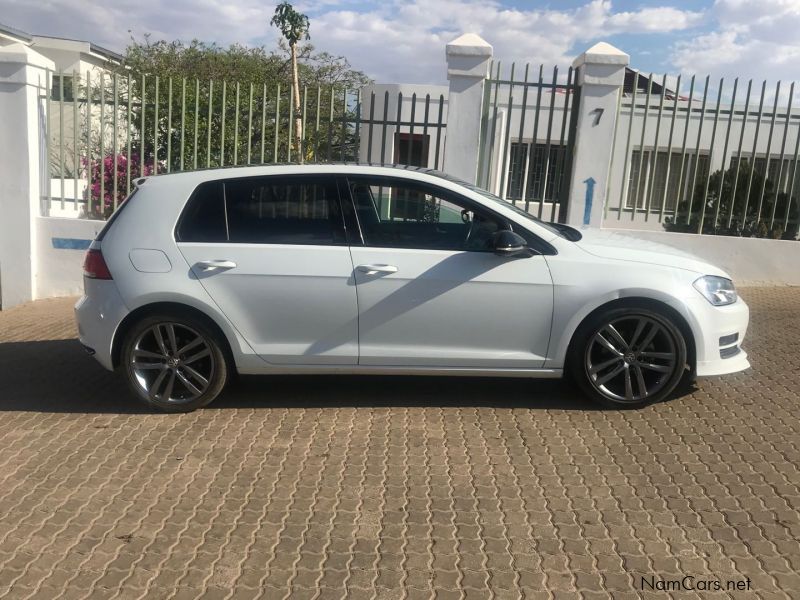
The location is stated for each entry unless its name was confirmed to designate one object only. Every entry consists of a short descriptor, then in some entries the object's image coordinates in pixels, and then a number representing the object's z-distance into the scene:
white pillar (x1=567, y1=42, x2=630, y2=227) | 8.60
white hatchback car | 4.69
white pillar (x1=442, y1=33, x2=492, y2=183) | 8.55
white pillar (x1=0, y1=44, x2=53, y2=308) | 8.13
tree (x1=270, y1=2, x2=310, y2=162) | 24.38
